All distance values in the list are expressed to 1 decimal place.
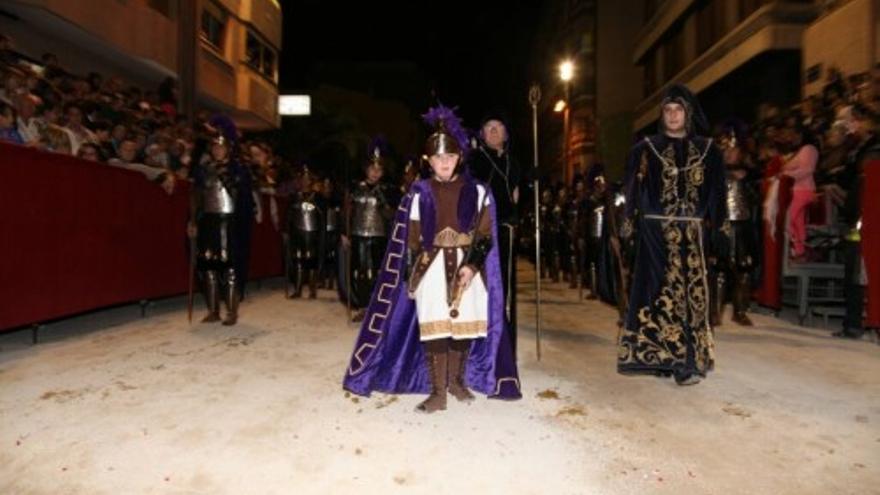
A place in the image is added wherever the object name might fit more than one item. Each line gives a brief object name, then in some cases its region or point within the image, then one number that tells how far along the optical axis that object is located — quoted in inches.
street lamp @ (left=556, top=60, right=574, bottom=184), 690.8
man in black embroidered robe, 213.8
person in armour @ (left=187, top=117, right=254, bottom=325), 310.7
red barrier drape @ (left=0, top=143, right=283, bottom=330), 246.5
